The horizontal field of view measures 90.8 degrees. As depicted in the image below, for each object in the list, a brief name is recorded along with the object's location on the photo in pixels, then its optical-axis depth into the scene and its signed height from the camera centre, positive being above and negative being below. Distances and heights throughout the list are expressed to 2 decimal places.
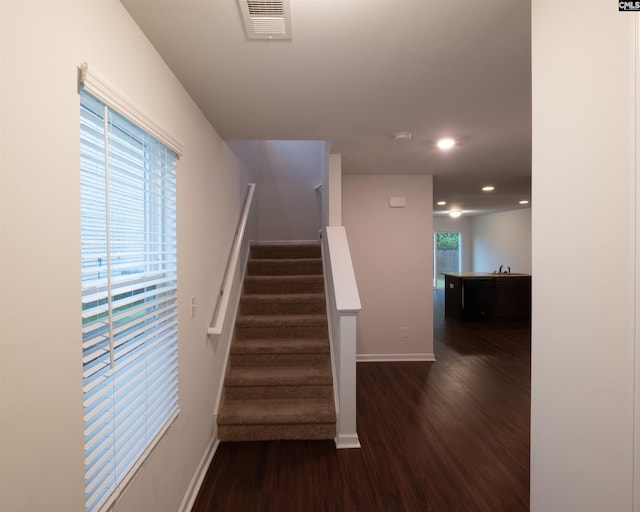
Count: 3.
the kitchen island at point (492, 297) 6.41 -0.94
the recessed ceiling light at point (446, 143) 2.75 +0.99
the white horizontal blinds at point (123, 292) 1.03 -0.15
